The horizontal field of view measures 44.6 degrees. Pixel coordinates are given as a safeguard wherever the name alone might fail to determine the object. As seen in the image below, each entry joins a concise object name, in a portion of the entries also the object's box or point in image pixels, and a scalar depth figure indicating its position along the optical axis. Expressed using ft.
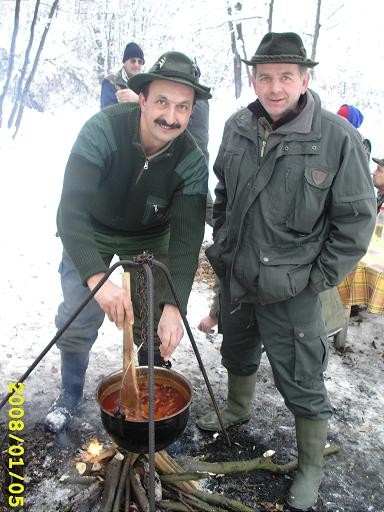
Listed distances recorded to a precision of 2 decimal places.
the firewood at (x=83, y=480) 8.45
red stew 7.73
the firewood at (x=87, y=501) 8.11
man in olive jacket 8.20
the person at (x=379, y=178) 17.01
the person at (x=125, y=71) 21.48
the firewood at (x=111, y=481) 7.59
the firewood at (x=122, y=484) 7.57
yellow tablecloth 13.02
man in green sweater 8.52
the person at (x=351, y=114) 20.39
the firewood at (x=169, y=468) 8.70
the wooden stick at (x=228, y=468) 8.50
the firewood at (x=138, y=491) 7.77
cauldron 6.76
